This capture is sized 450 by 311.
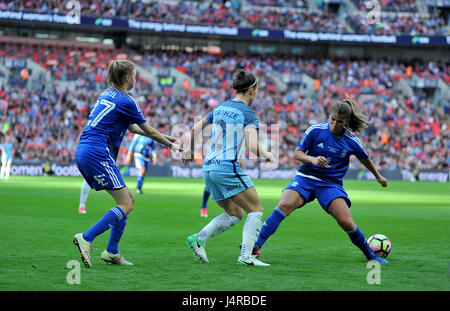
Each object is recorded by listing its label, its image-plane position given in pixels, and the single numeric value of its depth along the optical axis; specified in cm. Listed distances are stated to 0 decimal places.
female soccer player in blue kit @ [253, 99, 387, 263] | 1806
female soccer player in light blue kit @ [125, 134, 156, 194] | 4797
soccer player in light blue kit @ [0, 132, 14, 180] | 6684
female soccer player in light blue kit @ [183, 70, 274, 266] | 1702
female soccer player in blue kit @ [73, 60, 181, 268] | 1639
